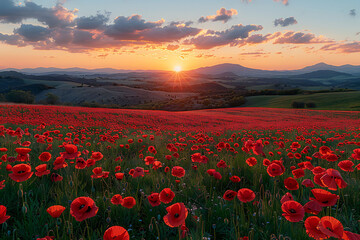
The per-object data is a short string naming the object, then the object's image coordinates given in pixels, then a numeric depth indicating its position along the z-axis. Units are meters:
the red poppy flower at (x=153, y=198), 1.91
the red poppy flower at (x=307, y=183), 2.28
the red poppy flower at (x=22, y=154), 2.47
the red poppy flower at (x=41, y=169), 2.23
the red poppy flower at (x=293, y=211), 1.40
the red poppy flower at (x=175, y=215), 1.27
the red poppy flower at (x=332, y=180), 1.67
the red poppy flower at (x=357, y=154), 2.74
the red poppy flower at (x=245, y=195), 1.83
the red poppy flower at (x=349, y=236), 1.17
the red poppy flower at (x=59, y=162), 2.42
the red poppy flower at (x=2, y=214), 1.40
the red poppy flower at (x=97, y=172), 2.58
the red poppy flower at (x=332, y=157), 3.08
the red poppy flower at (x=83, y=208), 1.44
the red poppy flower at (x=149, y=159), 3.30
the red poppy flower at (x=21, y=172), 1.83
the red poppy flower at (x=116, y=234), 1.09
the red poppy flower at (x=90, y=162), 2.79
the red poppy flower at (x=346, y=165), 2.39
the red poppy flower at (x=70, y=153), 2.43
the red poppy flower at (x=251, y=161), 2.89
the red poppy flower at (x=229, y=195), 2.08
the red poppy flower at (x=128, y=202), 1.88
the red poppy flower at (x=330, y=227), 1.11
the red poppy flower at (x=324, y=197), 1.49
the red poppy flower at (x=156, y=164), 3.11
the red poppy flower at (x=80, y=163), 2.59
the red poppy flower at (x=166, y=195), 1.73
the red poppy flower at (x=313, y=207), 1.55
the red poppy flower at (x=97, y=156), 2.90
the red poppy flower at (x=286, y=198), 1.83
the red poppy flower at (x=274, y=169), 2.21
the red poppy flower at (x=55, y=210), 1.48
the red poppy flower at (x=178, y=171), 2.47
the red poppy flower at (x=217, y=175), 2.73
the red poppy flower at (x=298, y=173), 2.55
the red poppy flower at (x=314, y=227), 1.23
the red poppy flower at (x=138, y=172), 2.57
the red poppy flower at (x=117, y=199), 1.96
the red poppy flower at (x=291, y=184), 2.18
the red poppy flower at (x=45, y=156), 2.53
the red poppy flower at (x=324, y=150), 3.32
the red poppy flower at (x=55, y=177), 2.57
